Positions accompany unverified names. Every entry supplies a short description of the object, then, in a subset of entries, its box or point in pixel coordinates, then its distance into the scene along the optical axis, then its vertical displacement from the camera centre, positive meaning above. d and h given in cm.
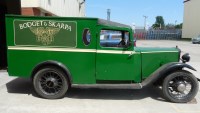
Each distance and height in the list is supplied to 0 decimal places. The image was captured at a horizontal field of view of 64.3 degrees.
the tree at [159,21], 7196 +1001
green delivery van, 375 -39
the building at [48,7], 834 +228
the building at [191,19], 2908 +462
